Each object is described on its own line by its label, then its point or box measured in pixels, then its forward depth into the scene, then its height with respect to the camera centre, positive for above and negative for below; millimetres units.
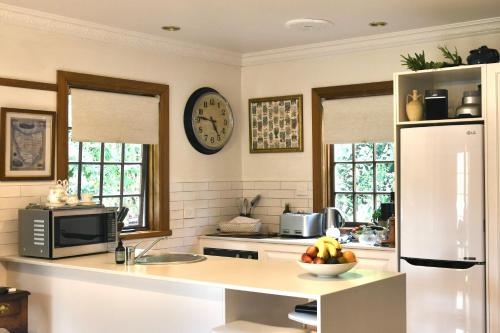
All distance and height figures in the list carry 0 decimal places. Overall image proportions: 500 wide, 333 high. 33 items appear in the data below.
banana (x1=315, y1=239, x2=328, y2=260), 3447 -372
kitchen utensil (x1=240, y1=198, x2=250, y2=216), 6590 -306
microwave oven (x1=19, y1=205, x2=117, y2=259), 4469 -363
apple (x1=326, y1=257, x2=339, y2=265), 3436 -427
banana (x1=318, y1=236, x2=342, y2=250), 3461 -330
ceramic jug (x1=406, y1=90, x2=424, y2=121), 5086 +525
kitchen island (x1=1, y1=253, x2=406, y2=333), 3270 -649
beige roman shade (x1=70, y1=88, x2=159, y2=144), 5117 +493
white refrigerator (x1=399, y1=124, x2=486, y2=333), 4703 -360
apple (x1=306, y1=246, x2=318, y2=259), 3487 -387
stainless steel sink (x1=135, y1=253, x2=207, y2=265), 4234 -521
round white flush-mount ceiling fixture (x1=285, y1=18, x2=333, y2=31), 5160 +1203
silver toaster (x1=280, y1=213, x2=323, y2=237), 5820 -410
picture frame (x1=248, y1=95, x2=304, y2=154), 6297 +514
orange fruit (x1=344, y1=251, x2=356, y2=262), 3473 -411
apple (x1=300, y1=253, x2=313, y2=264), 3462 -420
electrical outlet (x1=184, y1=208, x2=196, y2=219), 6085 -319
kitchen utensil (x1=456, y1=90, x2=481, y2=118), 4863 +522
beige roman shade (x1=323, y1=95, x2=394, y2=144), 5734 +507
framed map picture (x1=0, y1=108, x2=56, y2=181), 4633 +244
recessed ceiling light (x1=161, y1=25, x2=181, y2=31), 5344 +1208
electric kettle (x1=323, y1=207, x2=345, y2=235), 5832 -355
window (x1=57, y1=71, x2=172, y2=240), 5035 +129
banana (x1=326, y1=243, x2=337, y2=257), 3445 -367
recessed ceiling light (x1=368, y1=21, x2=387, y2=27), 5234 +1210
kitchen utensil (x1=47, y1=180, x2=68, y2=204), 4598 -114
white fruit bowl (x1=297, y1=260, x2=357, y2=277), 3410 -462
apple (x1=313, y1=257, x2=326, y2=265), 3428 -426
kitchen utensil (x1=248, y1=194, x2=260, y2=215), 6574 -238
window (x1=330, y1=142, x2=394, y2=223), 5887 +4
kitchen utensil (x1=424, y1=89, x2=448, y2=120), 5012 +544
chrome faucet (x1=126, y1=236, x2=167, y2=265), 4109 -473
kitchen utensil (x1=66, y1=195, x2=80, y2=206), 4672 -153
